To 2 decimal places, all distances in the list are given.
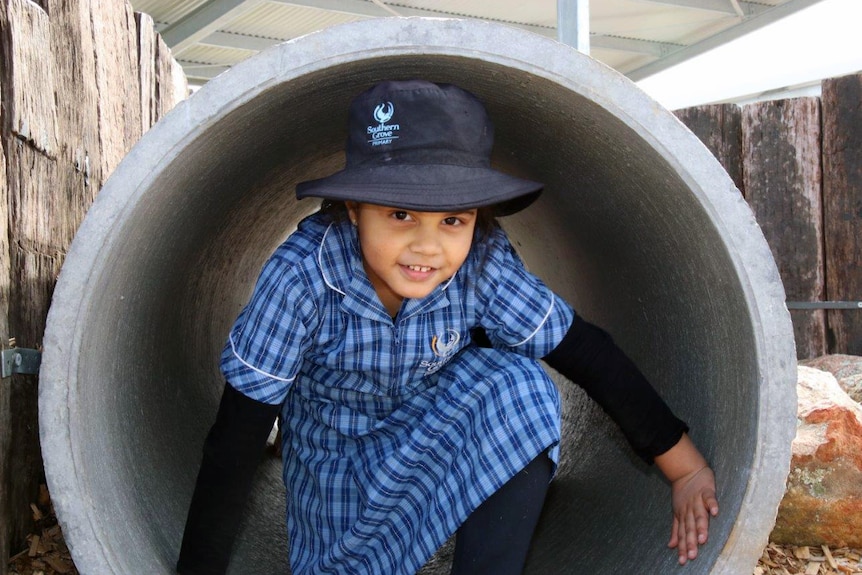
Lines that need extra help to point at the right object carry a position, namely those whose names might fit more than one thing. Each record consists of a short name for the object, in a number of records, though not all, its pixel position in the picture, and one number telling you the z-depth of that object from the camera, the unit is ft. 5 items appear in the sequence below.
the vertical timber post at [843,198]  14.79
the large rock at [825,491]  10.21
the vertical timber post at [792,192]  15.23
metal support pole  14.24
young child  7.24
